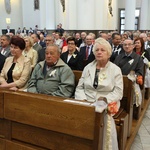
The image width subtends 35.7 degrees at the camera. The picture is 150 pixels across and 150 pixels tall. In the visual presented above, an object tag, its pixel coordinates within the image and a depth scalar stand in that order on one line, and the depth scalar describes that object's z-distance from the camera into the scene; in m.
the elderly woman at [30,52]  4.98
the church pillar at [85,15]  11.30
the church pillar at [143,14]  18.80
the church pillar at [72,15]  13.08
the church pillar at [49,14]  15.54
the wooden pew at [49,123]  1.92
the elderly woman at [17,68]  3.44
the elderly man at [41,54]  5.16
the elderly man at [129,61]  3.86
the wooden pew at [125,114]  2.51
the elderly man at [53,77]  3.02
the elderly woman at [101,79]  2.77
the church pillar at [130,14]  14.68
